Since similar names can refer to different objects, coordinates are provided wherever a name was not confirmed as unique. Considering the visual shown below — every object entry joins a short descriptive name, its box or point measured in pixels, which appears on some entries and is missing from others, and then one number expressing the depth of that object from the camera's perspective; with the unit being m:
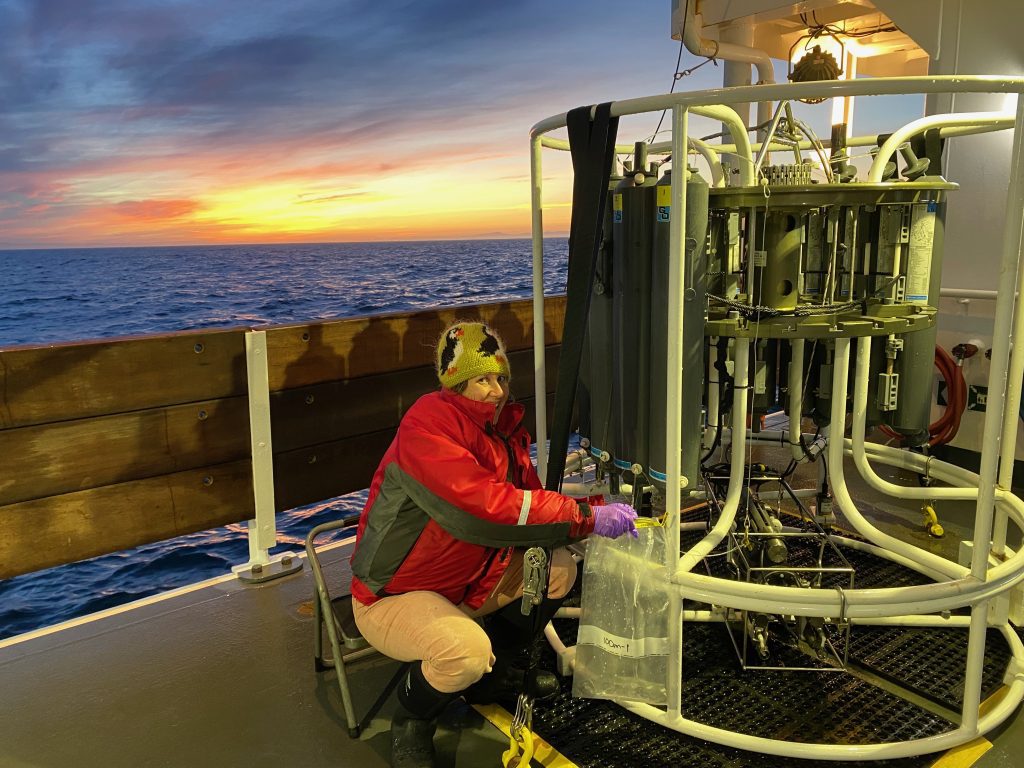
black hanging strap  2.46
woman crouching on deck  2.34
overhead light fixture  4.62
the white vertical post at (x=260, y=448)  3.62
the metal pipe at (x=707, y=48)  5.82
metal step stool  2.56
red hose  5.03
